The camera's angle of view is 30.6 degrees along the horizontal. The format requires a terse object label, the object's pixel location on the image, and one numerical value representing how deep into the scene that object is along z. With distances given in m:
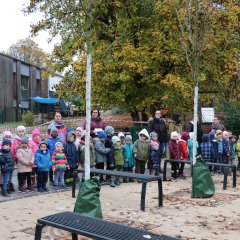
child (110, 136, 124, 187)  11.78
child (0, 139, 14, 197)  9.20
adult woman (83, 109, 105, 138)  12.16
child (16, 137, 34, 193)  9.65
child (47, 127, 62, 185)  10.66
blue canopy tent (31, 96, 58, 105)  48.31
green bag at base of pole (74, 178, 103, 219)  6.86
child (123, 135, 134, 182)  12.14
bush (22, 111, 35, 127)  34.03
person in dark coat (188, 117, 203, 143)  15.00
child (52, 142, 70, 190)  10.39
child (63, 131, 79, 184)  10.80
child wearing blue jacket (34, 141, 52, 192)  9.80
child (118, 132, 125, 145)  12.54
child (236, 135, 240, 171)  15.01
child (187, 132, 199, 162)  14.02
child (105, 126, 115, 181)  11.72
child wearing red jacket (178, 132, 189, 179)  13.35
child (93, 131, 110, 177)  11.47
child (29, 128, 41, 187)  10.38
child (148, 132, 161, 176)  12.36
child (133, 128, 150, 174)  12.13
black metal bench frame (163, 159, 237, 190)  10.98
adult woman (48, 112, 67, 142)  11.47
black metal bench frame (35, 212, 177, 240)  4.57
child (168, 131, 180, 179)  12.89
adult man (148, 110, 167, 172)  13.91
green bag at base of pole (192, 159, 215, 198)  9.65
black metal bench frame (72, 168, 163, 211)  8.29
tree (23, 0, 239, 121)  19.30
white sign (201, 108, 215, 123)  24.99
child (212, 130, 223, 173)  14.20
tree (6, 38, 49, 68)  74.00
